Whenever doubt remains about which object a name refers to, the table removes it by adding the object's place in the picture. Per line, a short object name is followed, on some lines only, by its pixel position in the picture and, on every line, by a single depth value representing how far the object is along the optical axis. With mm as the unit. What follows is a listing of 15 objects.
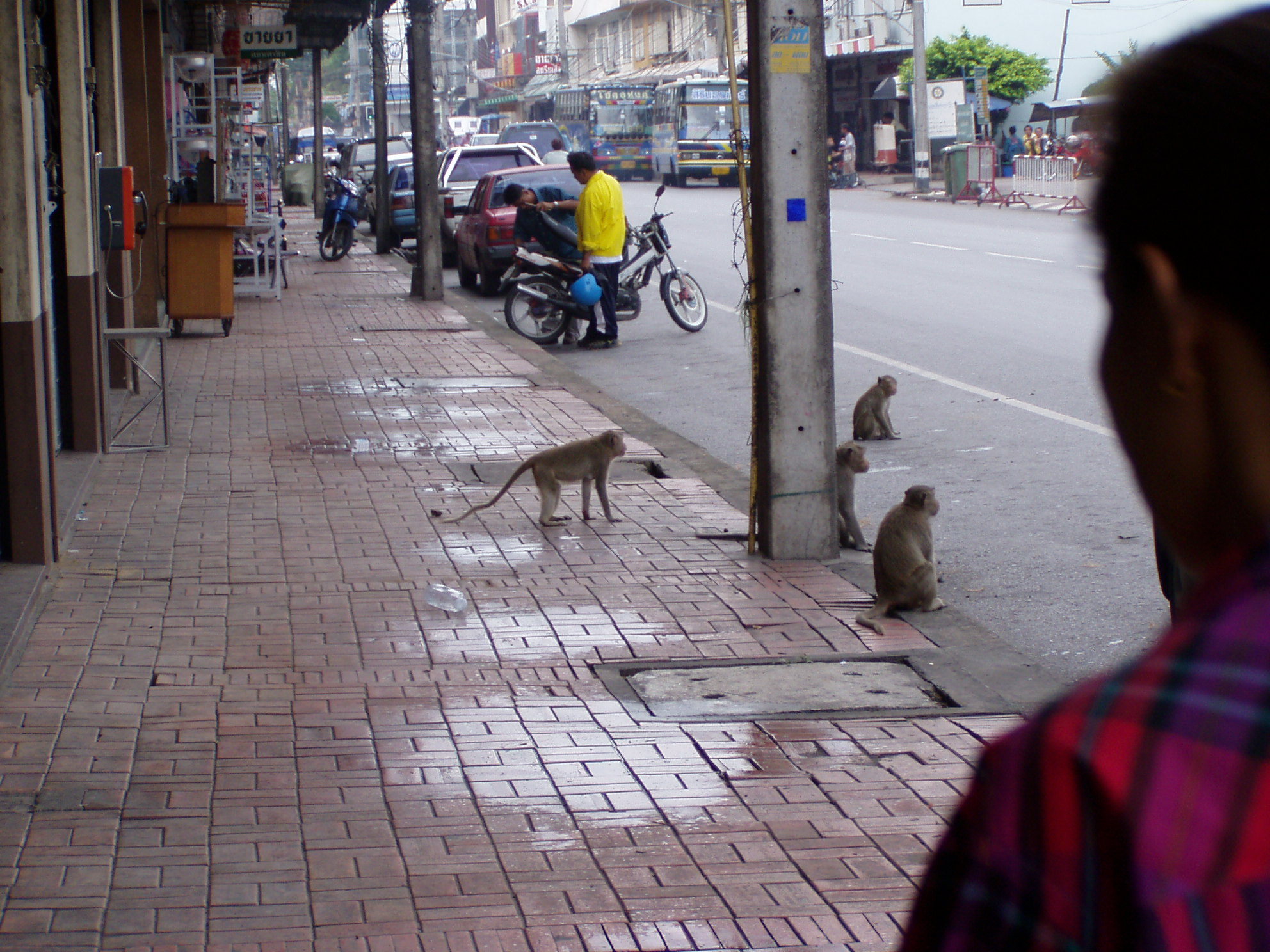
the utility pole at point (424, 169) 19422
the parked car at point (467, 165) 24172
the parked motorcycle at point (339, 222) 24781
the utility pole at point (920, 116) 36844
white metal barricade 32844
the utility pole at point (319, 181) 38844
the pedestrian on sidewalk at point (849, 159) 44094
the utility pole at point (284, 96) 45206
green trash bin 35781
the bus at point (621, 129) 52781
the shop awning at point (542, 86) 75750
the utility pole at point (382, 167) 27562
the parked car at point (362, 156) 38844
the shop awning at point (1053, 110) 40000
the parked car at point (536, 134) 43906
